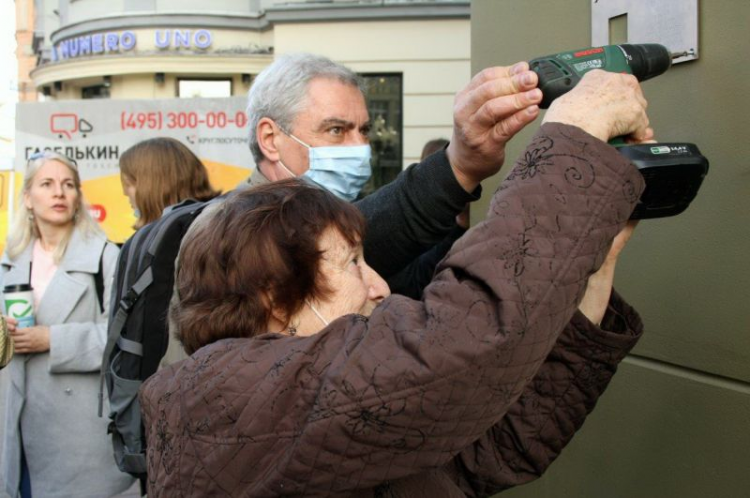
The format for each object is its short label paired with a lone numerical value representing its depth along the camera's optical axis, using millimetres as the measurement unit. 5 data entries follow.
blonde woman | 3553
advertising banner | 8117
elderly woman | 1097
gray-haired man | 1575
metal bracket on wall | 1856
